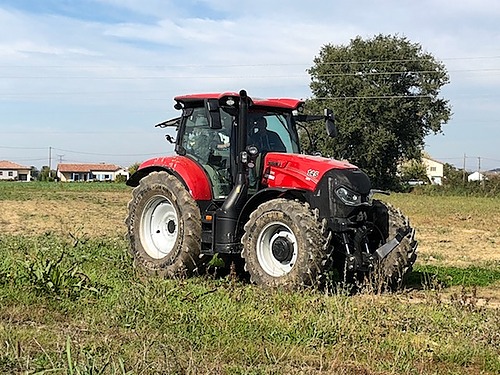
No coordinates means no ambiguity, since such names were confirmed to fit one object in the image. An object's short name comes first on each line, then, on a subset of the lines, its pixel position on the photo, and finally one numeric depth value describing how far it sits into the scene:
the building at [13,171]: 137.25
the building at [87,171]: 129.88
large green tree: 54.69
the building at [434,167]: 147.62
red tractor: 8.41
